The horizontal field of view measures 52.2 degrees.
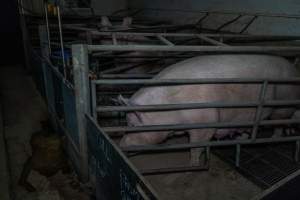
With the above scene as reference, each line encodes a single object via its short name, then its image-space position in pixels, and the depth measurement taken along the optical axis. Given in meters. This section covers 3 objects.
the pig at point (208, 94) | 2.73
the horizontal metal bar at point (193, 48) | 2.28
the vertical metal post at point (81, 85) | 2.29
